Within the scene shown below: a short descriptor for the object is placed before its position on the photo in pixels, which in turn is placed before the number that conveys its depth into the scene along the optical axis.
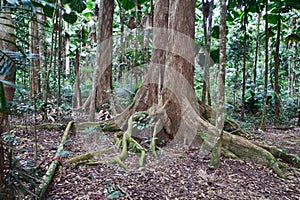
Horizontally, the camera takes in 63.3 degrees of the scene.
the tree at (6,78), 1.10
